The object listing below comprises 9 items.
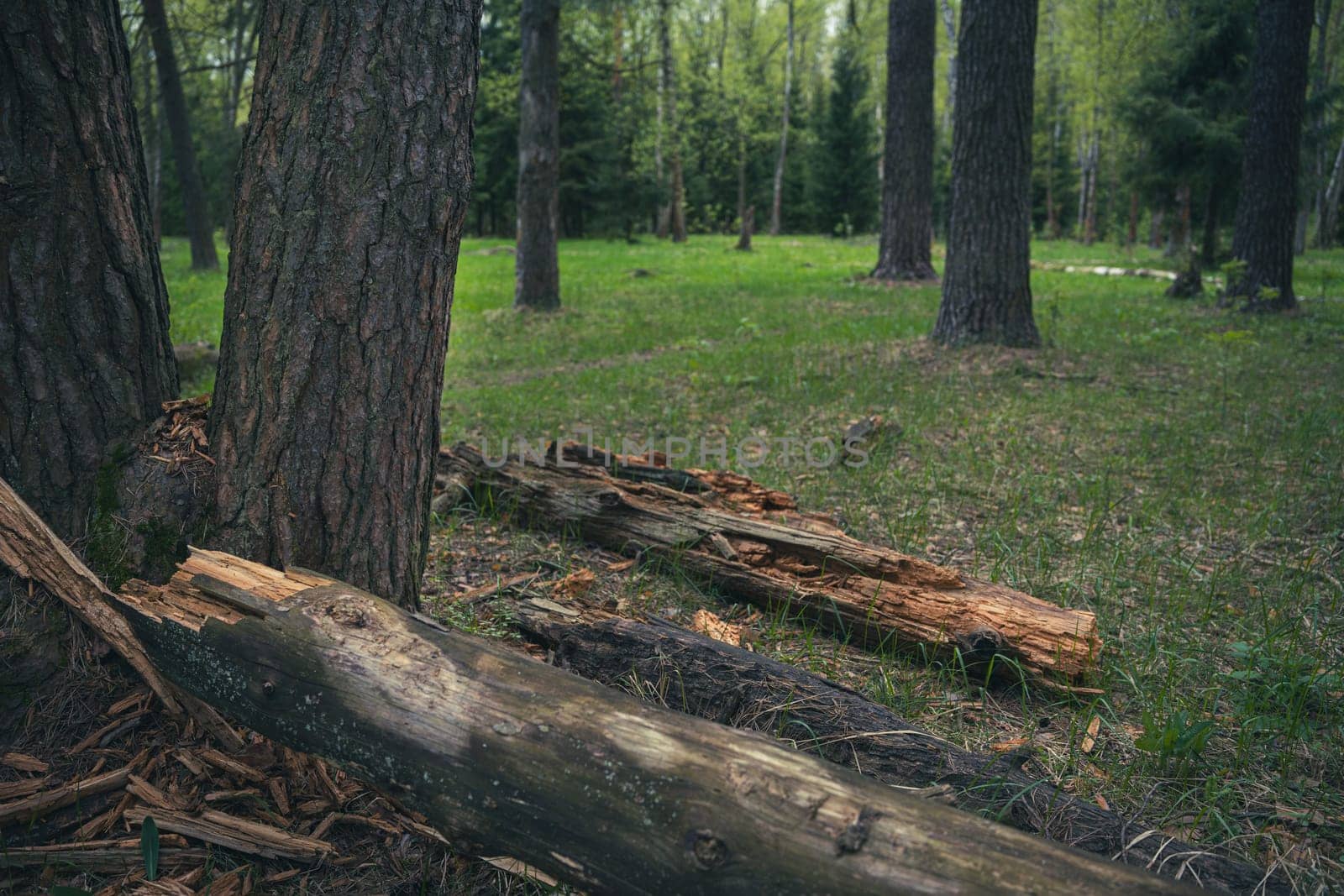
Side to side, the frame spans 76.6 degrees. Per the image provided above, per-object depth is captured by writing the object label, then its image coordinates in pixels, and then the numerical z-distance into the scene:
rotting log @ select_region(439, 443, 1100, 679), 3.06
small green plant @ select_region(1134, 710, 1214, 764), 2.38
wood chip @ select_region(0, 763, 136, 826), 2.12
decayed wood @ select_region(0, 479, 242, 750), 2.43
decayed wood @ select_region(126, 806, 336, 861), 2.13
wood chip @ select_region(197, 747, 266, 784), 2.32
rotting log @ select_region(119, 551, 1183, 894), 1.53
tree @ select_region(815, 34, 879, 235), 33.25
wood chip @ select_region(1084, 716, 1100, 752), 2.64
